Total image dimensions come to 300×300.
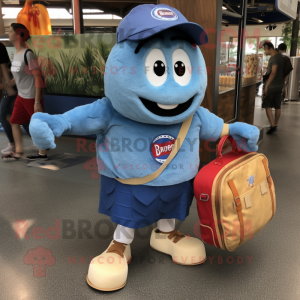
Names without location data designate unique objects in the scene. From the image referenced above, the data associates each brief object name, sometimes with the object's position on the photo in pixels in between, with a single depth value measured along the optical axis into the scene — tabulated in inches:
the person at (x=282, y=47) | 251.0
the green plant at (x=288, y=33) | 407.7
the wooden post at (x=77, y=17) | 198.5
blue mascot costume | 54.9
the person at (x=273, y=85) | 205.3
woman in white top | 142.2
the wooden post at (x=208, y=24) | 113.6
